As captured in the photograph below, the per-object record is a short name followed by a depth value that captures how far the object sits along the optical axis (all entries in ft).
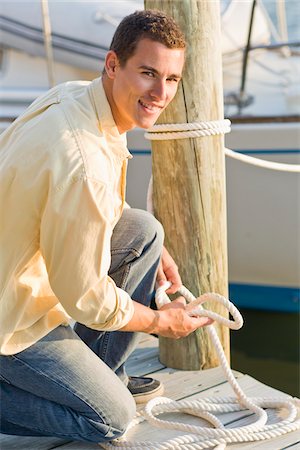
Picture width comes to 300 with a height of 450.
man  6.79
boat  16.83
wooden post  9.29
